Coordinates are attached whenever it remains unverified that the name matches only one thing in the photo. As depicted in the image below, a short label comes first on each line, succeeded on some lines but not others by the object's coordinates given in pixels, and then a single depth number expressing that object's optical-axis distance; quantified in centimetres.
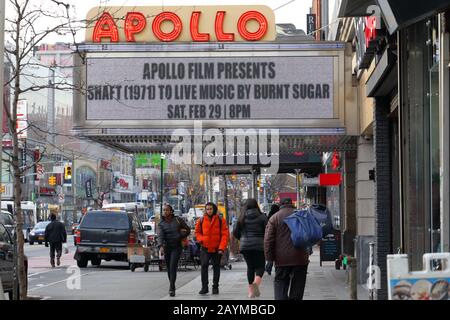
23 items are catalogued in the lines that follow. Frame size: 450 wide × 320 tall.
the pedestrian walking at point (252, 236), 1573
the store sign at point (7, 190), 7631
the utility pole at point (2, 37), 992
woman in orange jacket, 1727
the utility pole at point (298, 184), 3856
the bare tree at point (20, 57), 1545
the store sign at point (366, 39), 1296
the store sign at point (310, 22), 3419
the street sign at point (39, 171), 6908
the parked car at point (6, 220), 3744
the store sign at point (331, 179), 2495
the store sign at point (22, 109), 6195
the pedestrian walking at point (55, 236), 2914
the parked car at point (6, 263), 1587
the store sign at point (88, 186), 10376
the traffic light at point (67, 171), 5756
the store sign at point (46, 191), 9619
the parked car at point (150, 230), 3197
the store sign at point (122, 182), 10806
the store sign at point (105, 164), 10594
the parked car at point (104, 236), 2823
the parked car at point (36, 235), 5638
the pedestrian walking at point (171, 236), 1742
